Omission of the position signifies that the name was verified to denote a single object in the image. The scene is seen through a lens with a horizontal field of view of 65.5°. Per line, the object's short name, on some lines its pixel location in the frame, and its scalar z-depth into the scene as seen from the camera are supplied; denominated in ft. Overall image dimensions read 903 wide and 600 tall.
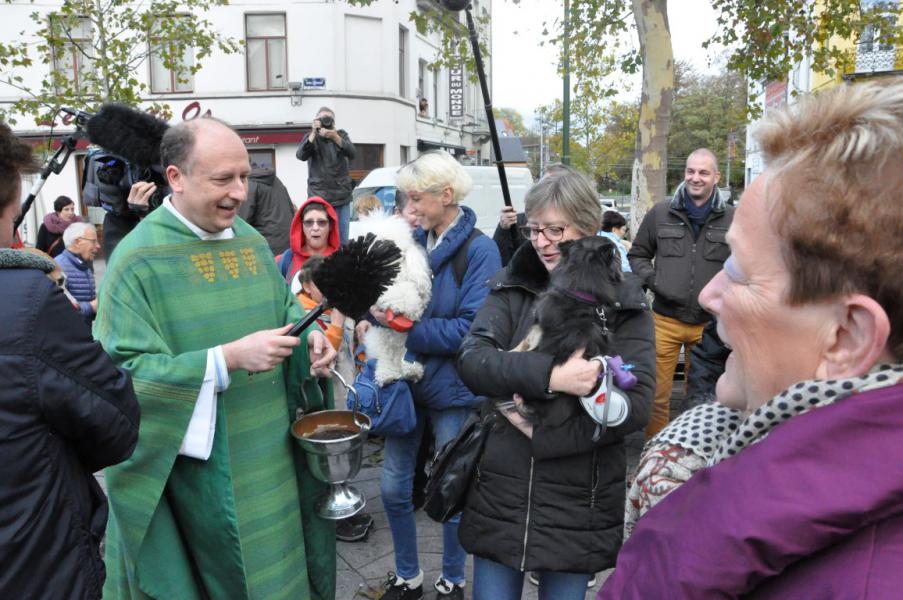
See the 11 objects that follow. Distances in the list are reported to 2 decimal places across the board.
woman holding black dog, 6.95
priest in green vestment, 7.42
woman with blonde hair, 10.52
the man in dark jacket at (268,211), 19.72
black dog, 6.97
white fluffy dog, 10.36
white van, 43.06
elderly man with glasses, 21.83
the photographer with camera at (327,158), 23.70
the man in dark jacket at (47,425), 5.35
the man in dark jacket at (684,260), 16.21
